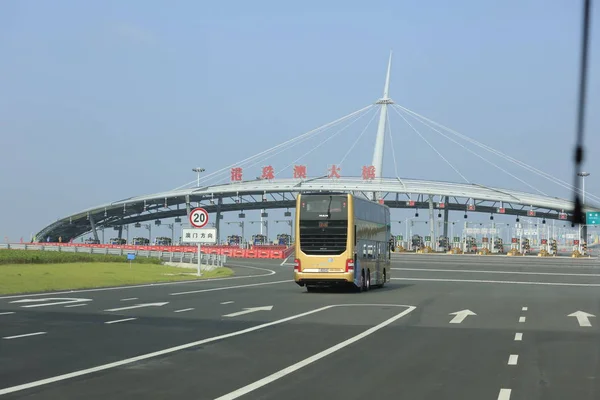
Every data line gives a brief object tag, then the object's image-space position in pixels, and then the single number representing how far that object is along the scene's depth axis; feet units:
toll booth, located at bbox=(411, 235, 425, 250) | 359.76
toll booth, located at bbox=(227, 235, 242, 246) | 473.67
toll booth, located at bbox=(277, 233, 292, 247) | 419.54
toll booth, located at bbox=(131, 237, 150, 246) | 448.82
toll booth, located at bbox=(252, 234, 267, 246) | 446.60
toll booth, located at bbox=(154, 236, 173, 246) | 453.58
